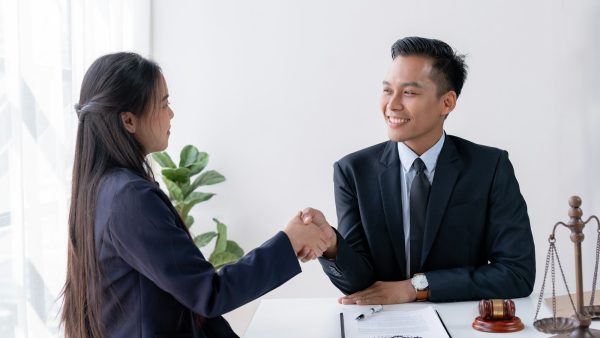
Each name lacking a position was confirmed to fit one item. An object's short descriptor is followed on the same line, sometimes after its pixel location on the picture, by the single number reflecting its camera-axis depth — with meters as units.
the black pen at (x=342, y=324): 1.62
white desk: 1.67
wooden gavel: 1.66
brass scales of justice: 1.42
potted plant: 3.52
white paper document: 1.60
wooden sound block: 1.63
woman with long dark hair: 1.54
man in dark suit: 1.99
